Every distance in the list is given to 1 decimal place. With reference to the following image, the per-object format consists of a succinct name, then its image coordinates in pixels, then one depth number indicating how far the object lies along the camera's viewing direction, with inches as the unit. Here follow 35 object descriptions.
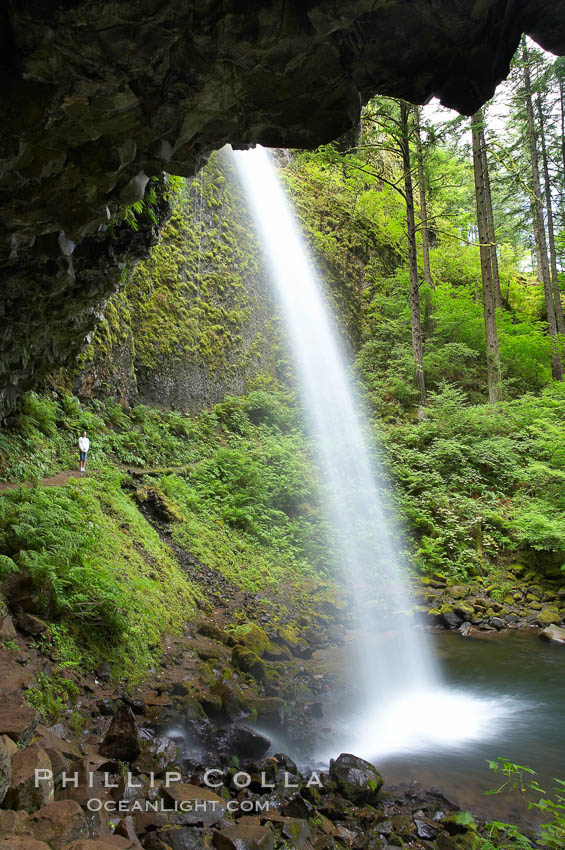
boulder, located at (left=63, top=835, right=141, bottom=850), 103.5
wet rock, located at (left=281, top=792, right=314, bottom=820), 161.0
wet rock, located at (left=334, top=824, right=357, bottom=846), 157.1
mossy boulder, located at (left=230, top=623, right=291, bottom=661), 301.6
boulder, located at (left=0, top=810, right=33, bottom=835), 102.7
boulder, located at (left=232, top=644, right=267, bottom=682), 276.4
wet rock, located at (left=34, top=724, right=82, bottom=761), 140.8
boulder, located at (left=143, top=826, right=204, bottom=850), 124.8
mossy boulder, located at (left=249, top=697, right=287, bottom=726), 232.1
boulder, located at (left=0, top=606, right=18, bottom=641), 193.6
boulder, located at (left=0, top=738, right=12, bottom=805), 108.0
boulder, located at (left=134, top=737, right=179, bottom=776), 161.9
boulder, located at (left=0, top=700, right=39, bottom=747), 133.0
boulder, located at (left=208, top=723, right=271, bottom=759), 196.9
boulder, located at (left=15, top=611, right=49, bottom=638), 205.8
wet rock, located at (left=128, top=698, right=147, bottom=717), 200.5
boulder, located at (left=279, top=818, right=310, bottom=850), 142.0
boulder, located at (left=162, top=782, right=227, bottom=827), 137.9
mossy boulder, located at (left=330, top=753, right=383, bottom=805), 180.1
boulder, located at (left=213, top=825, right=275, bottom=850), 129.0
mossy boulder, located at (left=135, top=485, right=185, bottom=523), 412.2
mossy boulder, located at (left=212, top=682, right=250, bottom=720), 227.6
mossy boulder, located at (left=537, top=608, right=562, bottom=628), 383.9
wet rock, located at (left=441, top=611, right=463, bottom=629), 389.8
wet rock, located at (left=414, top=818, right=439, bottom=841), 165.5
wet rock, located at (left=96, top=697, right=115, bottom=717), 193.3
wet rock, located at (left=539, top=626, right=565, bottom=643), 359.6
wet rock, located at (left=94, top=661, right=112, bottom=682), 215.6
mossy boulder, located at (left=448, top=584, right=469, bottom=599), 425.1
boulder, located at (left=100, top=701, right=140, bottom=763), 162.6
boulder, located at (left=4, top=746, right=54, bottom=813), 112.0
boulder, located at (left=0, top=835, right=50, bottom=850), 96.1
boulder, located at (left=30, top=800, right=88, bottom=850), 106.8
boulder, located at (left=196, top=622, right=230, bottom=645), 306.2
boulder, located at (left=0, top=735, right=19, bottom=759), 123.1
